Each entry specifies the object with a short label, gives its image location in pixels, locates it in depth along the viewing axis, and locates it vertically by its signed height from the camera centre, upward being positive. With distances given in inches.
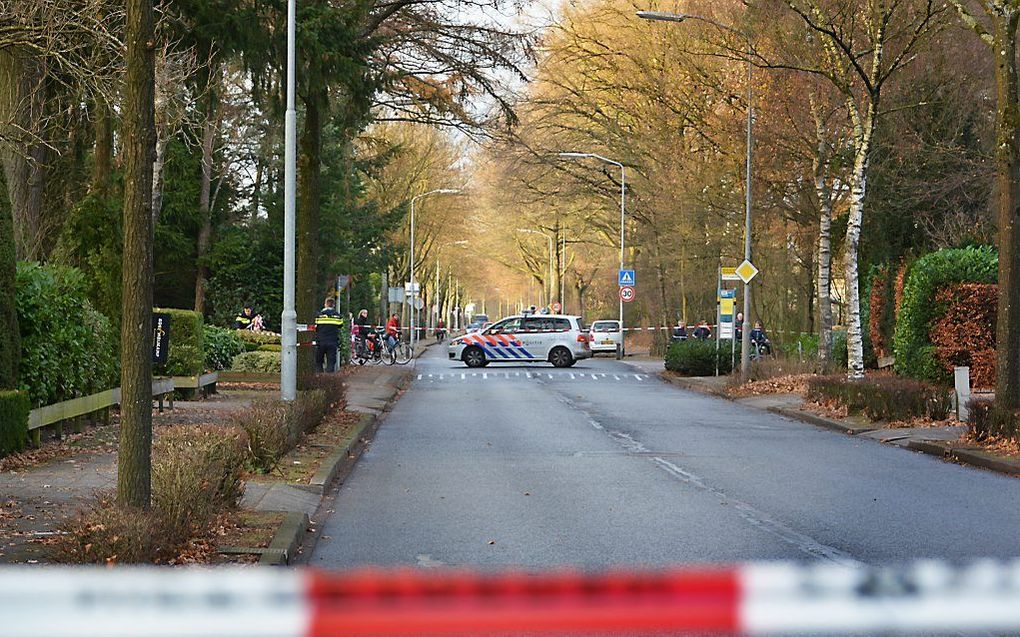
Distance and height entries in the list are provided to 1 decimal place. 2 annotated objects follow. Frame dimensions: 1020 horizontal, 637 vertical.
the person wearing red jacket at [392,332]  1984.5 +15.6
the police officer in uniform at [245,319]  1595.7 +26.5
